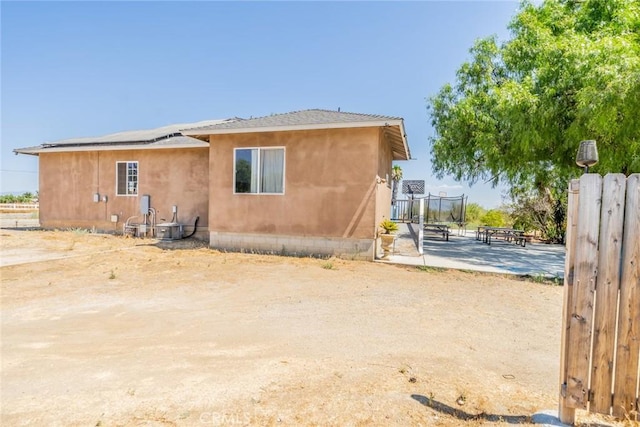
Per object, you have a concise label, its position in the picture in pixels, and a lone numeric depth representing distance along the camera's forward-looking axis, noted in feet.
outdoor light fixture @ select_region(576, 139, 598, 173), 8.31
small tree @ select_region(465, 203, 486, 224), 72.13
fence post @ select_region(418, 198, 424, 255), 33.12
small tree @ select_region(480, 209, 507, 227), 63.10
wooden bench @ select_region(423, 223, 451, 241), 46.60
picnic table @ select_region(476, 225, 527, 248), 42.68
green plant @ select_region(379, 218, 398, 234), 30.86
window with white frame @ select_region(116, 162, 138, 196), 44.70
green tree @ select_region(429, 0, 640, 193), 28.71
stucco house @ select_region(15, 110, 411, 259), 29.63
